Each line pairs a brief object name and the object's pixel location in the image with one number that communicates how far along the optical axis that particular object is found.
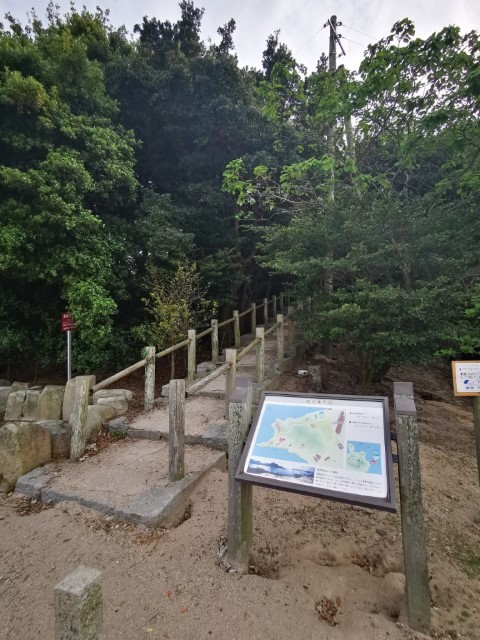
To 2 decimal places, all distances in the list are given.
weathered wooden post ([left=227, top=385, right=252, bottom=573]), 2.10
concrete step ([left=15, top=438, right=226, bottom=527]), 2.69
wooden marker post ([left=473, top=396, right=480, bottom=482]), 2.95
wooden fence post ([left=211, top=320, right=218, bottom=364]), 7.47
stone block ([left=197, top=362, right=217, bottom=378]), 6.78
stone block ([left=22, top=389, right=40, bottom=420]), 5.79
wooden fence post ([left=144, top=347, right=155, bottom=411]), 5.11
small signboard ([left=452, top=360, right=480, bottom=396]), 2.87
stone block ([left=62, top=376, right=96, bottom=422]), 4.86
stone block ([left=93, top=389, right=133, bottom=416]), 4.96
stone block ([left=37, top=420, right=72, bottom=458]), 3.74
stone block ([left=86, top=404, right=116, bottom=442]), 4.22
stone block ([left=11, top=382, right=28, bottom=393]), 6.83
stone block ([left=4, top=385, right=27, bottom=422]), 5.91
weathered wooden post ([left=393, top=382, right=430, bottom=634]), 1.71
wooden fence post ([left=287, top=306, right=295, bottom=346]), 8.07
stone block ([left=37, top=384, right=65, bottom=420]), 5.03
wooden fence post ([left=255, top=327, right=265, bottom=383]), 5.61
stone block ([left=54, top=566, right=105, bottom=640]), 0.94
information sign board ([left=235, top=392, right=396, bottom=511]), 1.67
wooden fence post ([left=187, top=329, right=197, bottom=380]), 6.23
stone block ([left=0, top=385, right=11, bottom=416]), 6.58
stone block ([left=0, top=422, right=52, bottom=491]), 3.28
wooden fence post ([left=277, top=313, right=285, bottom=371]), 6.70
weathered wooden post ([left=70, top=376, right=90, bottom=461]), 3.69
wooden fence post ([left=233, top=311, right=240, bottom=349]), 8.77
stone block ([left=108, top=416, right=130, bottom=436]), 4.39
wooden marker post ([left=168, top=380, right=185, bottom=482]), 3.00
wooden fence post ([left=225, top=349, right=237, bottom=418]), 4.32
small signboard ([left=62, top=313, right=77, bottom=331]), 6.55
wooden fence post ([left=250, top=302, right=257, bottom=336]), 10.63
